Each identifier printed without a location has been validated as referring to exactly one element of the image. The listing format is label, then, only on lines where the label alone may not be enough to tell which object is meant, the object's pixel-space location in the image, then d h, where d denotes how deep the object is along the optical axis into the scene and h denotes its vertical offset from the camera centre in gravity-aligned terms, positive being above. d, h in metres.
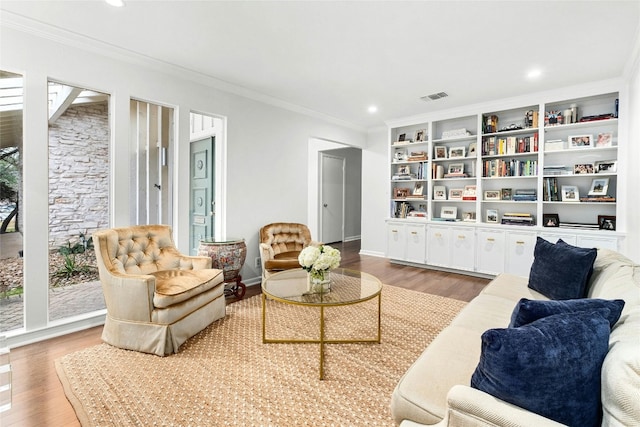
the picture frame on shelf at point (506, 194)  4.46 +0.23
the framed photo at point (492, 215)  4.53 -0.07
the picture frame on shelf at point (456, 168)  4.82 +0.64
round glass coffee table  2.12 -0.61
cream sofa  0.83 -0.59
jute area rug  1.64 -1.06
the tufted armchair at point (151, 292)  2.24 -0.63
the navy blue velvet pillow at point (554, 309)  1.11 -0.35
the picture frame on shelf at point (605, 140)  3.69 +0.84
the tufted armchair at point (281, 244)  3.48 -0.46
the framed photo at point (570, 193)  3.89 +0.22
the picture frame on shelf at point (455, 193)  4.87 +0.26
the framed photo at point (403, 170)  5.38 +0.68
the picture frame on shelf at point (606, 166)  3.62 +0.52
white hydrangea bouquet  2.37 -0.41
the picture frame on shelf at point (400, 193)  5.40 +0.28
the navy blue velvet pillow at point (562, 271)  2.02 -0.41
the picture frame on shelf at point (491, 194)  4.52 +0.22
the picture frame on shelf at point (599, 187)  3.68 +0.28
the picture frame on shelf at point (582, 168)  3.78 +0.51
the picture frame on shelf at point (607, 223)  3.62 -0.14
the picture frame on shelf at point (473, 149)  4.64 +0.90
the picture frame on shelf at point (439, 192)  5.00 +0.28
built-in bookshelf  3.78 +0.41
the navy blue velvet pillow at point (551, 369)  0.89 -0.45
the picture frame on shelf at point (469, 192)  4.67 +0.26
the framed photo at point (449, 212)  4.93 -0.04
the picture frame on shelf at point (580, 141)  3.80 +0.85
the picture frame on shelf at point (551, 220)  4.00 -0.12
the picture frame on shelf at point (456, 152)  4.78 +0.89
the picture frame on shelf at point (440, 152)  4.95 +0.90
